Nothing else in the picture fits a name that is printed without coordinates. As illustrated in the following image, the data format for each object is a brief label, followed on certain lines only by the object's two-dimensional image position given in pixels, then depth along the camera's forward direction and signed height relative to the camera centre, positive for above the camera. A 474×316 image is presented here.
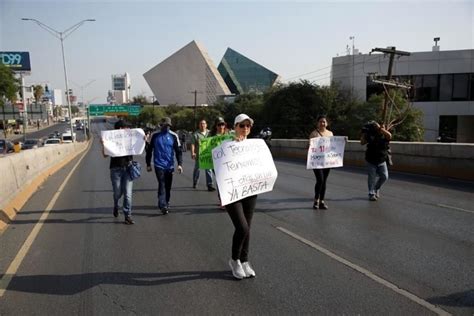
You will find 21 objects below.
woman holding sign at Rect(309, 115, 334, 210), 8.66 -1.57
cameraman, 9.59 -1.10
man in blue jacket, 8.41 -0.97
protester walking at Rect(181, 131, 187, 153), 36.16 -3.07
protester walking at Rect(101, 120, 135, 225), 7.73 -1.35
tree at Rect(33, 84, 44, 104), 142.25 +5.42
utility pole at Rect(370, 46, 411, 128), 22.88 +2.65
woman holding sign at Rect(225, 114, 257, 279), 4.83 -1.38
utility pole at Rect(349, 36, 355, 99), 47.72 +2.03
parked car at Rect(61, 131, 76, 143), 54.79 -3.91
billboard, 95.19 +10.77
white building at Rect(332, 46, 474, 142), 43.97 +1.72
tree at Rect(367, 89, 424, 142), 33.38 -2.01
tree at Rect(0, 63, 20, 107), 39.39 +2.28
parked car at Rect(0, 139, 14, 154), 35.54 -3.24
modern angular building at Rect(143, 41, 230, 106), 139.25 +8.76
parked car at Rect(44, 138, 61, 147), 43.95 -3.44
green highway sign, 72.50 -0.58
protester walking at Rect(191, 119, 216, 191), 11.10 -0.84
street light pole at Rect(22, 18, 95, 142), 36.41 +2.89
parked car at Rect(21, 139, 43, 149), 45.23 -3.83
